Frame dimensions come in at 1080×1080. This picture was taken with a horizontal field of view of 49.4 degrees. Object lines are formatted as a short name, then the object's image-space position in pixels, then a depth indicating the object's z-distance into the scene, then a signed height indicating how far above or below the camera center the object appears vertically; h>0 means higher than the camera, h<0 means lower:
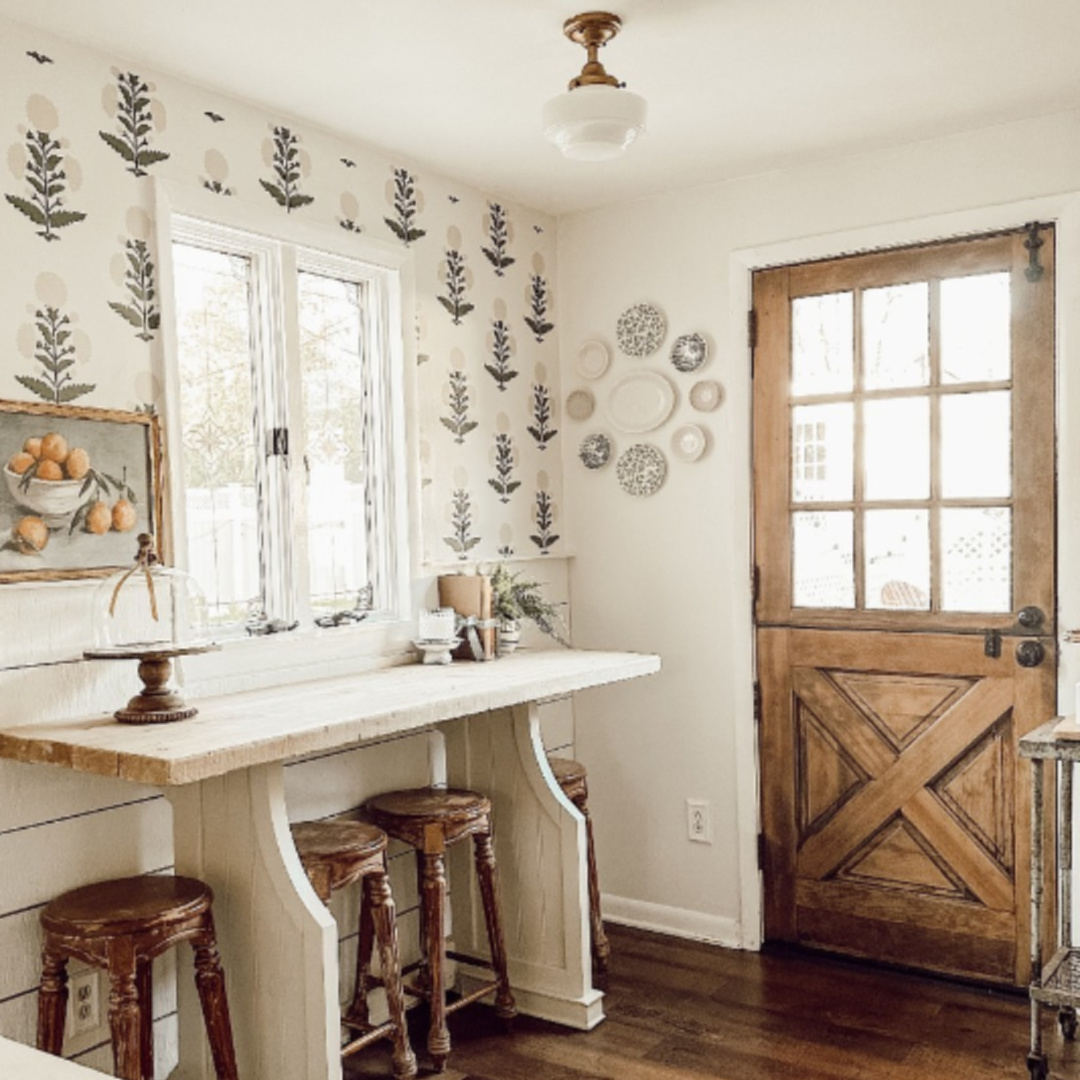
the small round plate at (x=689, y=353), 3.75 +0.47
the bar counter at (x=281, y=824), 2.26 -0.71
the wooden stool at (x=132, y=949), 2.21 -0.84
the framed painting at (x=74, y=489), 2.43 +0.05
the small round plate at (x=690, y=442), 3.76 +0.18
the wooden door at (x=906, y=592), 3.29 -0.29
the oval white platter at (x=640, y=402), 3.83 +0.32
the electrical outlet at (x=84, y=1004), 2.49 -1.06
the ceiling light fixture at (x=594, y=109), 2.43 +0.81
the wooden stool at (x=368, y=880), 2.67 -0.87
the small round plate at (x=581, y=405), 4.02 +0.33
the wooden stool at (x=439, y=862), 2.93 -0.92
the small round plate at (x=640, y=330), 3.85 +0.56
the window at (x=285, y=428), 2.94 +0.21
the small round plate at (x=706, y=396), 3.72 +0.33
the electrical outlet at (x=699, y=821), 3.80 -1.05
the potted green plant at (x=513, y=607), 3.55 -0.32
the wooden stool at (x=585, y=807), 3.46 -0.93
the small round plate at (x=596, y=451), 3.98 +0.17
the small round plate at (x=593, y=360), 3.97 +0.48
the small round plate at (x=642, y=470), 3.86 +0.10
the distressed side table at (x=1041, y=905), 2.72 -0.99
